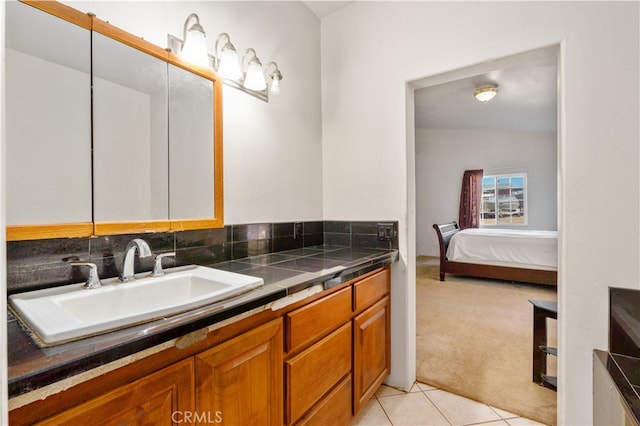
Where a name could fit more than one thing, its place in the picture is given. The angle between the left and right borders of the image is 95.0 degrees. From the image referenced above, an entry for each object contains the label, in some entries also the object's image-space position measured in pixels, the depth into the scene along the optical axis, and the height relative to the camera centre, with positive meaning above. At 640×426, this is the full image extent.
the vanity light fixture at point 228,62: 1.29 +0.75
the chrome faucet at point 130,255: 1.04 -0.15
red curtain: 6.24 +0.24
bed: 3.82 -0.62
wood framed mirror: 0.94 +0.29
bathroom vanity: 0.54 -0.38
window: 6.07 +0.22
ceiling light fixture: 3.41 +1.40
